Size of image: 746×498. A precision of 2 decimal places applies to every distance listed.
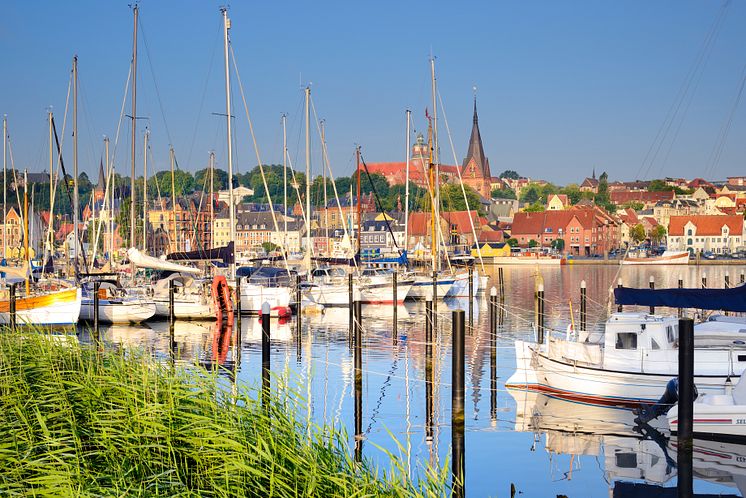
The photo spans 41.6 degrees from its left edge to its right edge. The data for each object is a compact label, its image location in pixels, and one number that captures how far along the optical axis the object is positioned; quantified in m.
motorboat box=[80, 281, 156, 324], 44.41
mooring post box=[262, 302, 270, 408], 18.42
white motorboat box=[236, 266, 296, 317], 47.28
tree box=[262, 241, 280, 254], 178.68
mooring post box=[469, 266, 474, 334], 42.91
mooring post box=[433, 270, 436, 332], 40.94
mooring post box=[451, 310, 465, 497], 15.62
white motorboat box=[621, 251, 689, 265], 145.62
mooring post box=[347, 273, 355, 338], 36.90
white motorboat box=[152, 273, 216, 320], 45.84
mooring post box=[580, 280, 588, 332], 32.97
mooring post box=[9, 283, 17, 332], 31.08
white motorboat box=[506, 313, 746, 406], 23.48
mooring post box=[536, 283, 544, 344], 30.61
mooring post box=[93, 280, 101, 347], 33.03
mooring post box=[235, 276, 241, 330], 33.63
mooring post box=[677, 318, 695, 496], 14.73
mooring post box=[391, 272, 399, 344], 36.51
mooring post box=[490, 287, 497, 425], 24.17
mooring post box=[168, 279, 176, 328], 35.74
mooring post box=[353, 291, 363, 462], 19.20
